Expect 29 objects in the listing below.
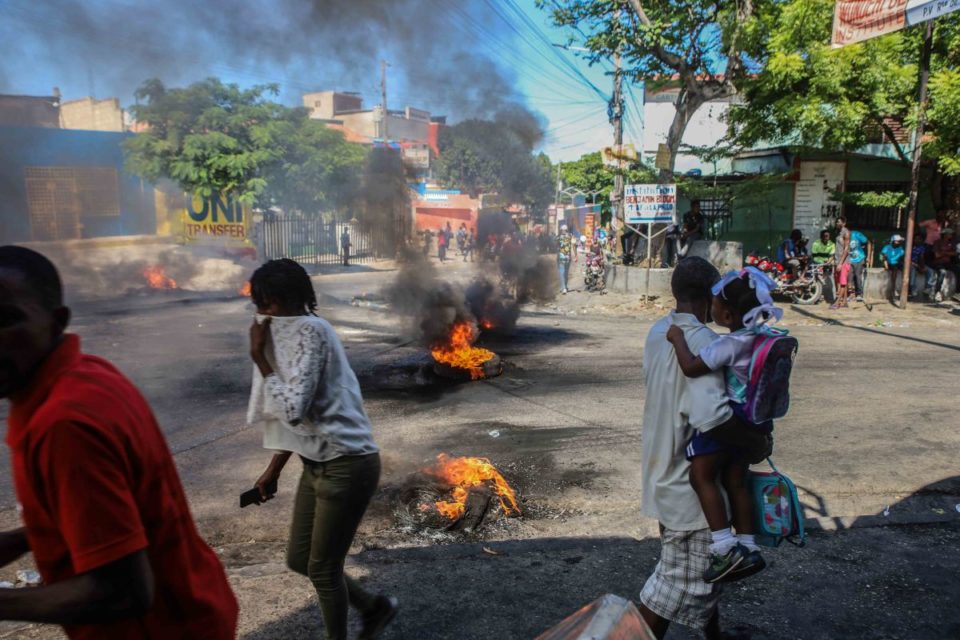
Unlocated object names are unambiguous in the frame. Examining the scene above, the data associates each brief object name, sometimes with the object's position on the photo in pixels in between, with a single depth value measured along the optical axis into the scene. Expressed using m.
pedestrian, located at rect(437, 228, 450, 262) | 12.75
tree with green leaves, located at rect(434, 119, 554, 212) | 12.41
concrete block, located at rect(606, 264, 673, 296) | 14.54
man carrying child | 2.44
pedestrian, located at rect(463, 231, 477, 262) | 13.54
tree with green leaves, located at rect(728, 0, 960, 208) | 12.18
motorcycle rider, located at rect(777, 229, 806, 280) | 13.66
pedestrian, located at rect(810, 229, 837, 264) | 13.41
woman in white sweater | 2.50
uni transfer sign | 16.72
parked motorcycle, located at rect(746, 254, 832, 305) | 13.43
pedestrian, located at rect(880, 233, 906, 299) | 13.38
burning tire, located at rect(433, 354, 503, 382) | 7.61
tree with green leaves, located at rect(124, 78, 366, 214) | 11.01
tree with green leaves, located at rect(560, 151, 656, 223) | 36.12
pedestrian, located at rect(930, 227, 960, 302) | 12.64
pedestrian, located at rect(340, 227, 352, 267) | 21.35
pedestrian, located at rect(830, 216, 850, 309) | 12.77
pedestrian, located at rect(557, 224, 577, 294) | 15.94
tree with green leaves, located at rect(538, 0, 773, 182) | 13.14
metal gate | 21.72
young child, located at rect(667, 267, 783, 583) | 2.40
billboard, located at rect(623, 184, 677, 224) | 13.82
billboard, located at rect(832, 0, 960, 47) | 8.88
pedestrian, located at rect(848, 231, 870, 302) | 12.99
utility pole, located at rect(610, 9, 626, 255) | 15.79
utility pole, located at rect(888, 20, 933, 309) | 11.34
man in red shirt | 1.20
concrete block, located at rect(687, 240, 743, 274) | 14.73
